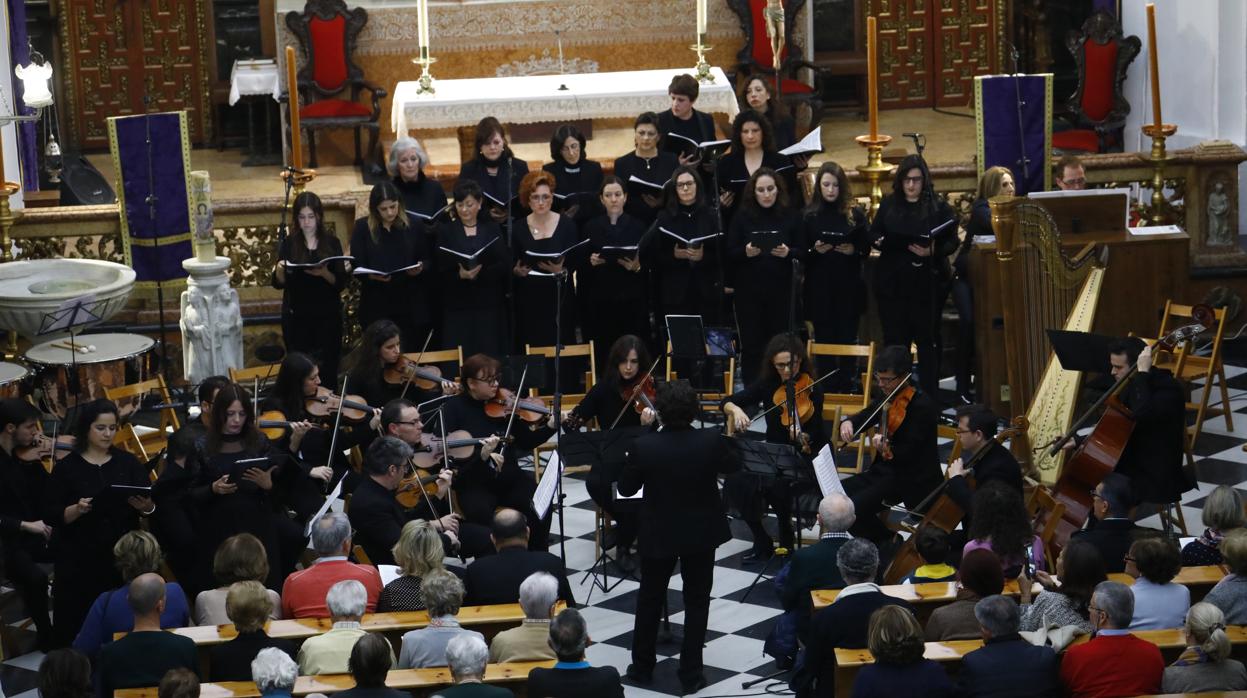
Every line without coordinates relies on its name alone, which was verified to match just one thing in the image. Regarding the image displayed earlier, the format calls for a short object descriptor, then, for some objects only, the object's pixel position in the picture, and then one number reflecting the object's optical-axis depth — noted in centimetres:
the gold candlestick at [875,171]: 2348
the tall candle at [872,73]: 2236
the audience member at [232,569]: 1435
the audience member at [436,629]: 1350
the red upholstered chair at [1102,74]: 2866
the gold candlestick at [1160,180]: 2347
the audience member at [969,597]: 1356
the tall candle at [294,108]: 2143
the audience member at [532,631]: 1355
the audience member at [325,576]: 1467
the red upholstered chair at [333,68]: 2998
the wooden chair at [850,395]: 2014
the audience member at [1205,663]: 1236
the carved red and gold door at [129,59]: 3325
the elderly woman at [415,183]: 2203
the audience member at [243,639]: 1355
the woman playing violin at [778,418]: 1819
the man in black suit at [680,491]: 1551
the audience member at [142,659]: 1347
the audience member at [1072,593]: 1359
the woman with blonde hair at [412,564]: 1449
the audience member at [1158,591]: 1375
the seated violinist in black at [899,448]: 1784
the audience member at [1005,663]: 1255
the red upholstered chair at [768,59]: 3066
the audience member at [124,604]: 1451
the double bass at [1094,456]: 1694
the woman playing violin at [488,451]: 1769
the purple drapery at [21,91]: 2582
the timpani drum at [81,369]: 2031
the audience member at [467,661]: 1245
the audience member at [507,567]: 1491
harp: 1838
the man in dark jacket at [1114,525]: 1551
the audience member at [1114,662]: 1255
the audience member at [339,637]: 1340
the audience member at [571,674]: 1279
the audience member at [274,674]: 1265
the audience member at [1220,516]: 1492
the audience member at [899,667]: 1234
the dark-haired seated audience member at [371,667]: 1230
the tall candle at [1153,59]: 2191
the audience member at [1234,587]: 1369
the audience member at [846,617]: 1363
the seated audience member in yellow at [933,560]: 1468
